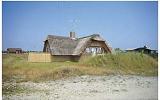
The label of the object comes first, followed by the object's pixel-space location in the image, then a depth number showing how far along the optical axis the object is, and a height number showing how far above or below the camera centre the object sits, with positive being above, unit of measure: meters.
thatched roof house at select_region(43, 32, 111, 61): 12.68 +0.05
